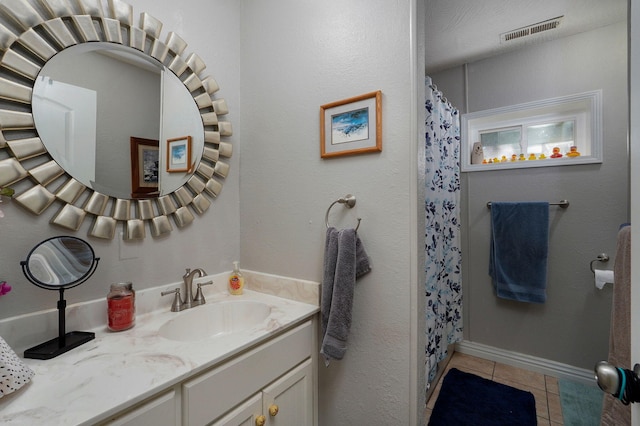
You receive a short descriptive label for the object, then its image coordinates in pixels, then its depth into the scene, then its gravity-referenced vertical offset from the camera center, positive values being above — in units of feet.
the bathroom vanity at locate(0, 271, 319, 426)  2.21 -1.52
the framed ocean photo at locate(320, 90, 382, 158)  3.86 +1.17
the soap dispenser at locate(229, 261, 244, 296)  4.87 -1.33
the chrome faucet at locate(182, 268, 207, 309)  4.27 -1.23
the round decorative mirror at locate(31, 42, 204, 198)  3.31 +1.29
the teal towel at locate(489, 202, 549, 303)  6.79 -1.13
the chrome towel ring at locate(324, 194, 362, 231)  4.06 +0.08
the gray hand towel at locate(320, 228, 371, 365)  3.76 -1.20
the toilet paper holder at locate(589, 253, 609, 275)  6.17 -1.19
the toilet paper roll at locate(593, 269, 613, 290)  5.28 -1.39
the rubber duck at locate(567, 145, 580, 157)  6.63 +1.25
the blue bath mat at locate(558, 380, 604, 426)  5.40 -4.14
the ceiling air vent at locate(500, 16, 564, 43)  6.09 +3.97
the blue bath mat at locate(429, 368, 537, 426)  5.41 -4.14
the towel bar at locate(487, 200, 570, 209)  6.59 +0.01
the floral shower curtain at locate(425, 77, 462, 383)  5.61 -0.53
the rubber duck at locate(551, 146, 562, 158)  6.88 +1.28
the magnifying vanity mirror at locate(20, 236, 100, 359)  2.89 -0.67
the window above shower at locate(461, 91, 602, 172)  6.50 +1.90
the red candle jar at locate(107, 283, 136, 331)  3.42 -1.21
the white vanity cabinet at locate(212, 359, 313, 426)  3.13 -2.45
